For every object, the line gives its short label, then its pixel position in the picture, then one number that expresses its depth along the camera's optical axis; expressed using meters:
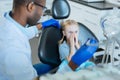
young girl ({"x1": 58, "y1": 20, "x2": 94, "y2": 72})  1.71
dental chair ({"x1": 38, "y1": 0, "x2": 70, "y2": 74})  1.54
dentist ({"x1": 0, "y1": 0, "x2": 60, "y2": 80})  1.07
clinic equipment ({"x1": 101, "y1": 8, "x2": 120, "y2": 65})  0.76
